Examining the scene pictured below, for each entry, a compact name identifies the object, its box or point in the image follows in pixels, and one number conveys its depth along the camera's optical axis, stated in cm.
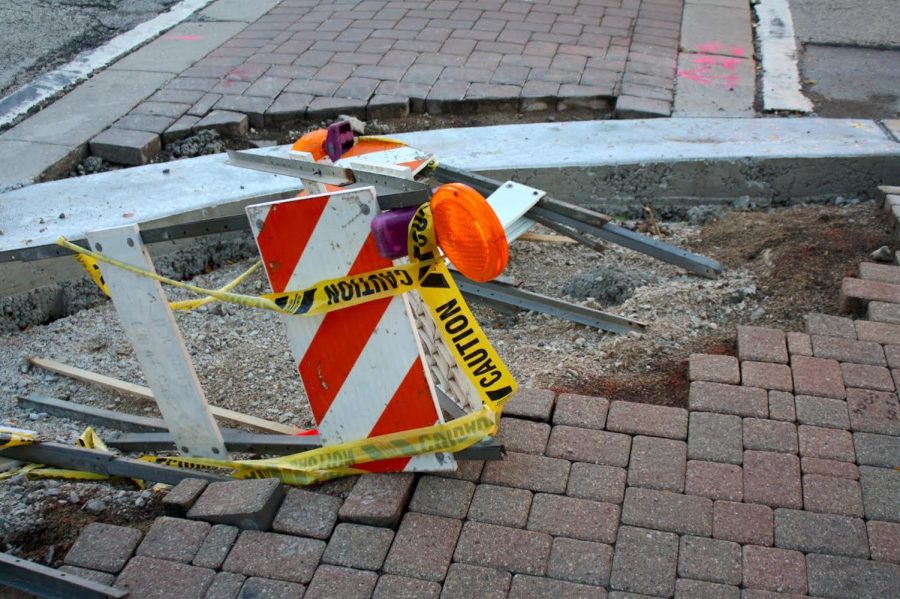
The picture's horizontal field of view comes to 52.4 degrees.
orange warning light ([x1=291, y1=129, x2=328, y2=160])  351
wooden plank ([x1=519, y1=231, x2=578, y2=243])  513
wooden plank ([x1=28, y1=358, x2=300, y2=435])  377
